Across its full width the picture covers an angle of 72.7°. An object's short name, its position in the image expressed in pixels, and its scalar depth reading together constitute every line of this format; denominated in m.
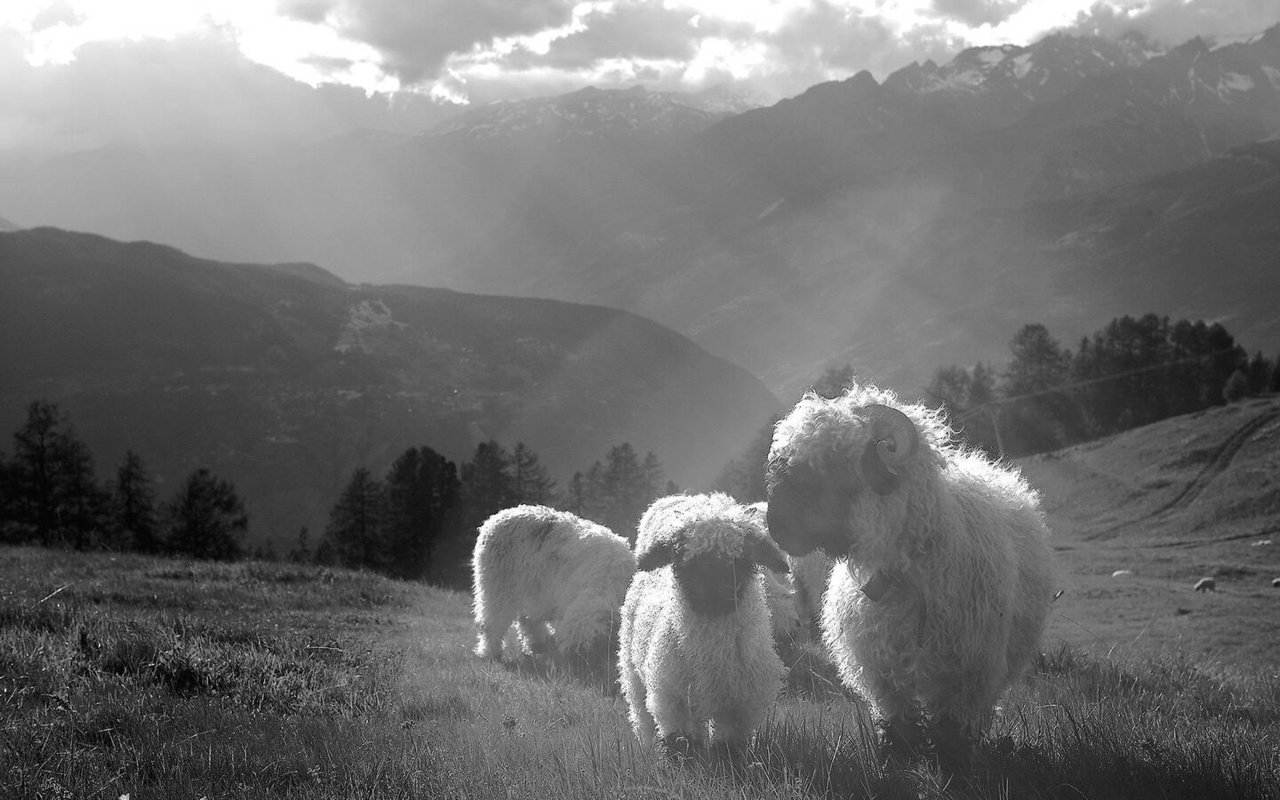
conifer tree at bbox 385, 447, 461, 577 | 60.00
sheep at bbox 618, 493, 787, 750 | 6.92
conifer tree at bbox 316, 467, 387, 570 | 60.59
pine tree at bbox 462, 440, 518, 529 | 59.06
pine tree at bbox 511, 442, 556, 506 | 59.69
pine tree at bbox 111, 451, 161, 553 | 50.72
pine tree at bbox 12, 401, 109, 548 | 48.59
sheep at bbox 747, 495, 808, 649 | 12.88
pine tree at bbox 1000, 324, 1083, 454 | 78.44
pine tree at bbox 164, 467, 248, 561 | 53.00
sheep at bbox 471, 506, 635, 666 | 13.09
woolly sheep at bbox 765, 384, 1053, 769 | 6.25
